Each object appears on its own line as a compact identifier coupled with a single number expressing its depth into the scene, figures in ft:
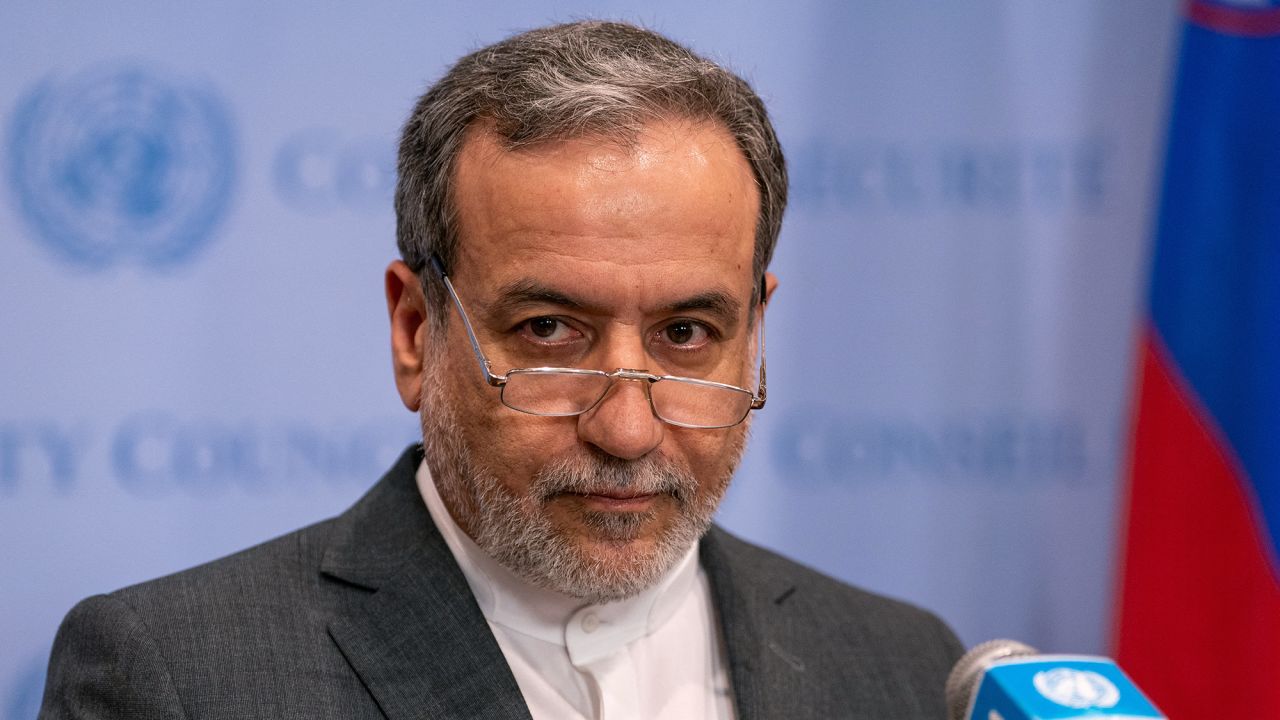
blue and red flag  21.08
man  13.82
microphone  9.11
